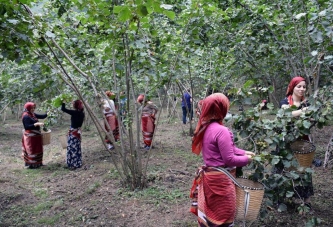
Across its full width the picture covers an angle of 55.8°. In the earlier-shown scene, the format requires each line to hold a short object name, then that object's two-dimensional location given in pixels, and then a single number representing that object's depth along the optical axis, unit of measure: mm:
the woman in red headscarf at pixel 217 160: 2611
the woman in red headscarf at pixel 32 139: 6914
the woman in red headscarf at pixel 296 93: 3617
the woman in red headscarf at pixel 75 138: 6719
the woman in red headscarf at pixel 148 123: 8492
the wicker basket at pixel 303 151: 3314
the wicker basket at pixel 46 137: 6988
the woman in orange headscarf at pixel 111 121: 8258
